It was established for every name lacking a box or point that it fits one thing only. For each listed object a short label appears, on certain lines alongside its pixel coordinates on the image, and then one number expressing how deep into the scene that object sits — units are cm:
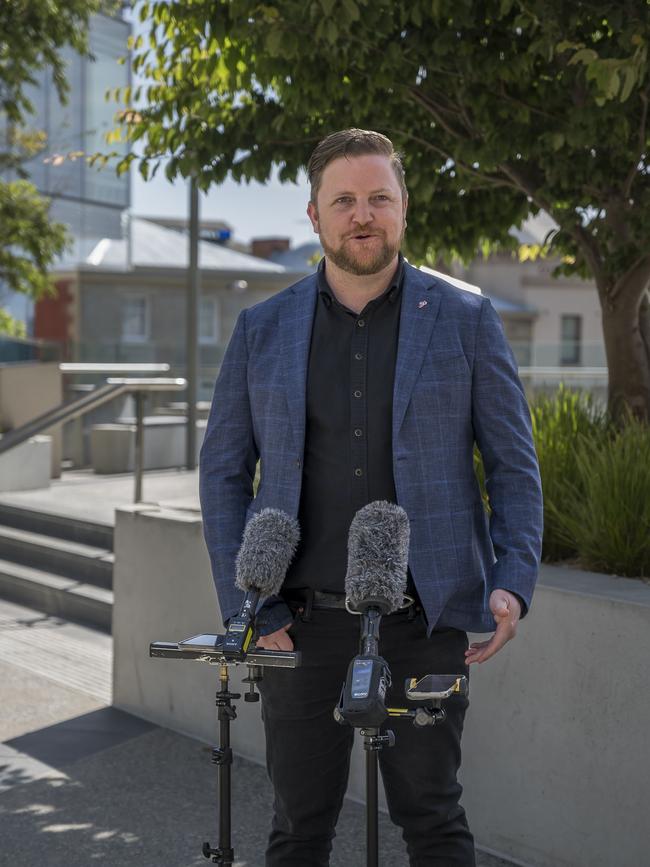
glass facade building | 3009
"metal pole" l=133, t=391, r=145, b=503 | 885
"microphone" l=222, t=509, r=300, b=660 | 229
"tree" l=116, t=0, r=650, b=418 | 473
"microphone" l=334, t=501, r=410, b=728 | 208
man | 250
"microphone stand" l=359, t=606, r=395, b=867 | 204
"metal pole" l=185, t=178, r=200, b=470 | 1108
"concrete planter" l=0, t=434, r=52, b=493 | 1112
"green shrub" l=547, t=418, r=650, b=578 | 409
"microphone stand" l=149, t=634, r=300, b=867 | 209
